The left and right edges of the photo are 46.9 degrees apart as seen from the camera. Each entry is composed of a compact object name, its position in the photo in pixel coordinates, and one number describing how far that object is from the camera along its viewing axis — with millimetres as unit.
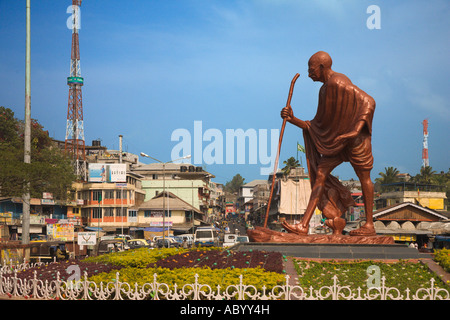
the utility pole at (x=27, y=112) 18047
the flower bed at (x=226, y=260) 11445
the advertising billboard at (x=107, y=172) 47625
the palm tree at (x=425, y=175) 63625
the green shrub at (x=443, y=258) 11250
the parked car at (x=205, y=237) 34469
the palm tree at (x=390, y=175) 65938
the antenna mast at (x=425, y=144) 67312
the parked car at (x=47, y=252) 24734
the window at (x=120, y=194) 48281
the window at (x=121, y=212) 47938
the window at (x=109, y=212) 47969
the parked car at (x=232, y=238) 32125
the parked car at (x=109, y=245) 27684
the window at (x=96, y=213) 47750
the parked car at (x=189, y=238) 36250
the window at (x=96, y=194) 48138
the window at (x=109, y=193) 48219
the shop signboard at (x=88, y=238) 21297
